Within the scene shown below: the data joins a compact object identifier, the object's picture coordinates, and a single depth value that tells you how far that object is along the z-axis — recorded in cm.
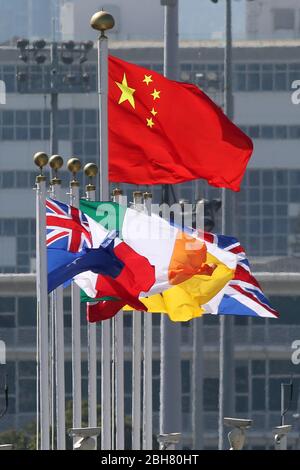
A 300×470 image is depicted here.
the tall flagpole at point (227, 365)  7688
